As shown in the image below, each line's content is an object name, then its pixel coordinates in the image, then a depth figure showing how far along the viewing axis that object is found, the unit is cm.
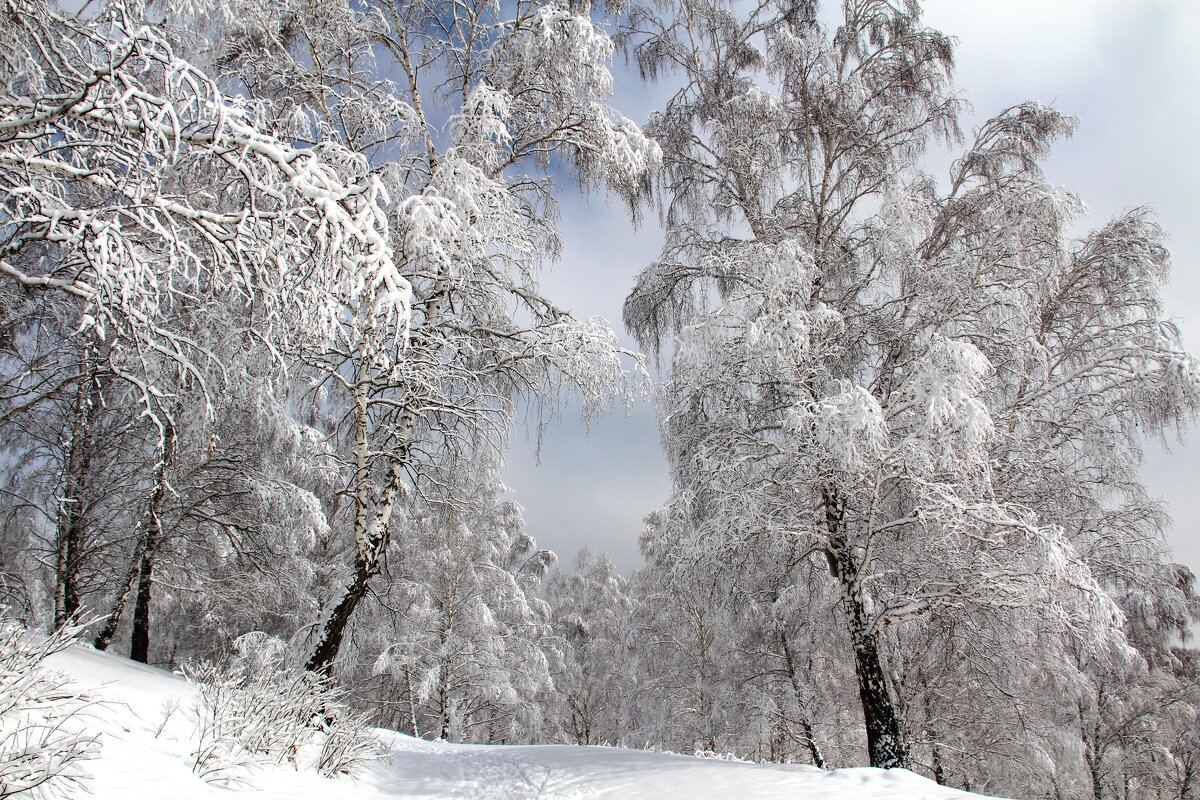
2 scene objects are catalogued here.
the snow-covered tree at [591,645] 2395
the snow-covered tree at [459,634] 1498
